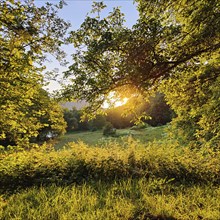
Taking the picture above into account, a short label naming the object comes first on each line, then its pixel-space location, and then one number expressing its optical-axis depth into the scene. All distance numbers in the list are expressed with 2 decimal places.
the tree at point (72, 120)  32.45
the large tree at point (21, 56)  4.53
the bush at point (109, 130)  24.63
